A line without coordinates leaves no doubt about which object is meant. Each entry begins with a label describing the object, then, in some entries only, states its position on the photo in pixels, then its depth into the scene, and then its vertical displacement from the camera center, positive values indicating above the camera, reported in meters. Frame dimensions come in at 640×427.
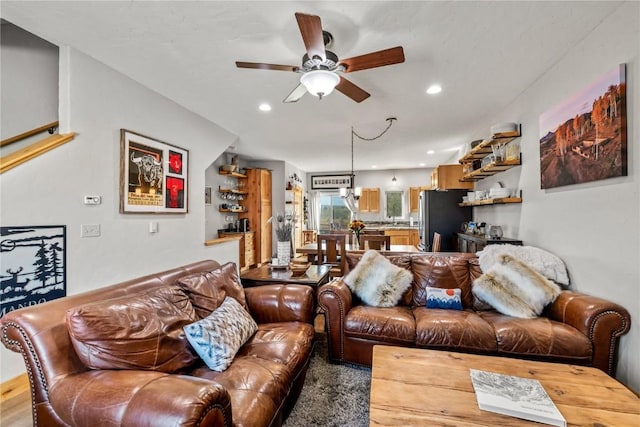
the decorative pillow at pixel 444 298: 2.54 -0.76
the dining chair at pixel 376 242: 4.38 -0.42
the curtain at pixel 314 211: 9.45 +0.13
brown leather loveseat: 0.99 -0.68
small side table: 2.68 -0.62
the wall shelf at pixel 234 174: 5.81 +0.86
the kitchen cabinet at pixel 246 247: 5.92 -0.71
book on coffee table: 1.14 -0.80
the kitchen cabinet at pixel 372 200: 8.69 +0.46
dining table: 4.58 -0.57
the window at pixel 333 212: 9.67 +0.10
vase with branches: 3.05 -0.25
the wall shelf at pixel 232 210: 5.92 +0.10
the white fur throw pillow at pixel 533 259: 2.38 -0.39
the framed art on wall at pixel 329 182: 8.98 +1.08
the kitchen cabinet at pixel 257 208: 6.48 +0.16
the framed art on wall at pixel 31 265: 1.95 -0.37
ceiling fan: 1.79 +1.05
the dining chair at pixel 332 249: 4.26 -0.53
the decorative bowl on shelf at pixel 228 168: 5.80 +0.97
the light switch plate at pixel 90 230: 2.41 -0.13
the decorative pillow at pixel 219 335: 1.50 -0.68
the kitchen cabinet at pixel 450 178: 4.84 +0.64
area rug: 1.72 -1.25
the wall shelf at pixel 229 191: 5.82 +0.51
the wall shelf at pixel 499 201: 3.08 +0.16
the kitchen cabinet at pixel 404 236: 7.67 -0.57
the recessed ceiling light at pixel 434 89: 3.02 +1.37
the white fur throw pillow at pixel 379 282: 2.54 -0.62
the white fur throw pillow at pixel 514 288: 2.20 -0.59
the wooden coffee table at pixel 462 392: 1.14 -0.82
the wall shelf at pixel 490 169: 3.17 +0.57
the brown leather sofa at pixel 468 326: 1.85 -0.82
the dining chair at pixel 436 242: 4.35 -0.43
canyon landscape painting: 1.84 +0.60
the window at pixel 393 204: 8.66 +0.33
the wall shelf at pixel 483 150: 3.28 +0.83
